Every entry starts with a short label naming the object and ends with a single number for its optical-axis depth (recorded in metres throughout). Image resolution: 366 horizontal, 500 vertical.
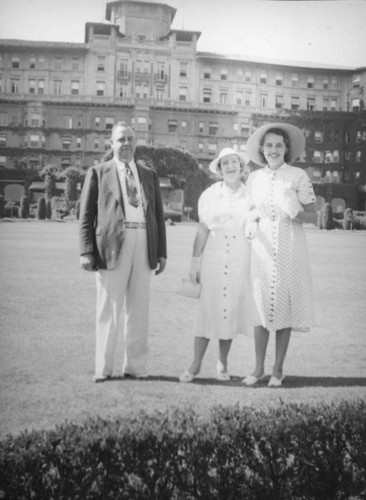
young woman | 4.11
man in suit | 4.16
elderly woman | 4.19
